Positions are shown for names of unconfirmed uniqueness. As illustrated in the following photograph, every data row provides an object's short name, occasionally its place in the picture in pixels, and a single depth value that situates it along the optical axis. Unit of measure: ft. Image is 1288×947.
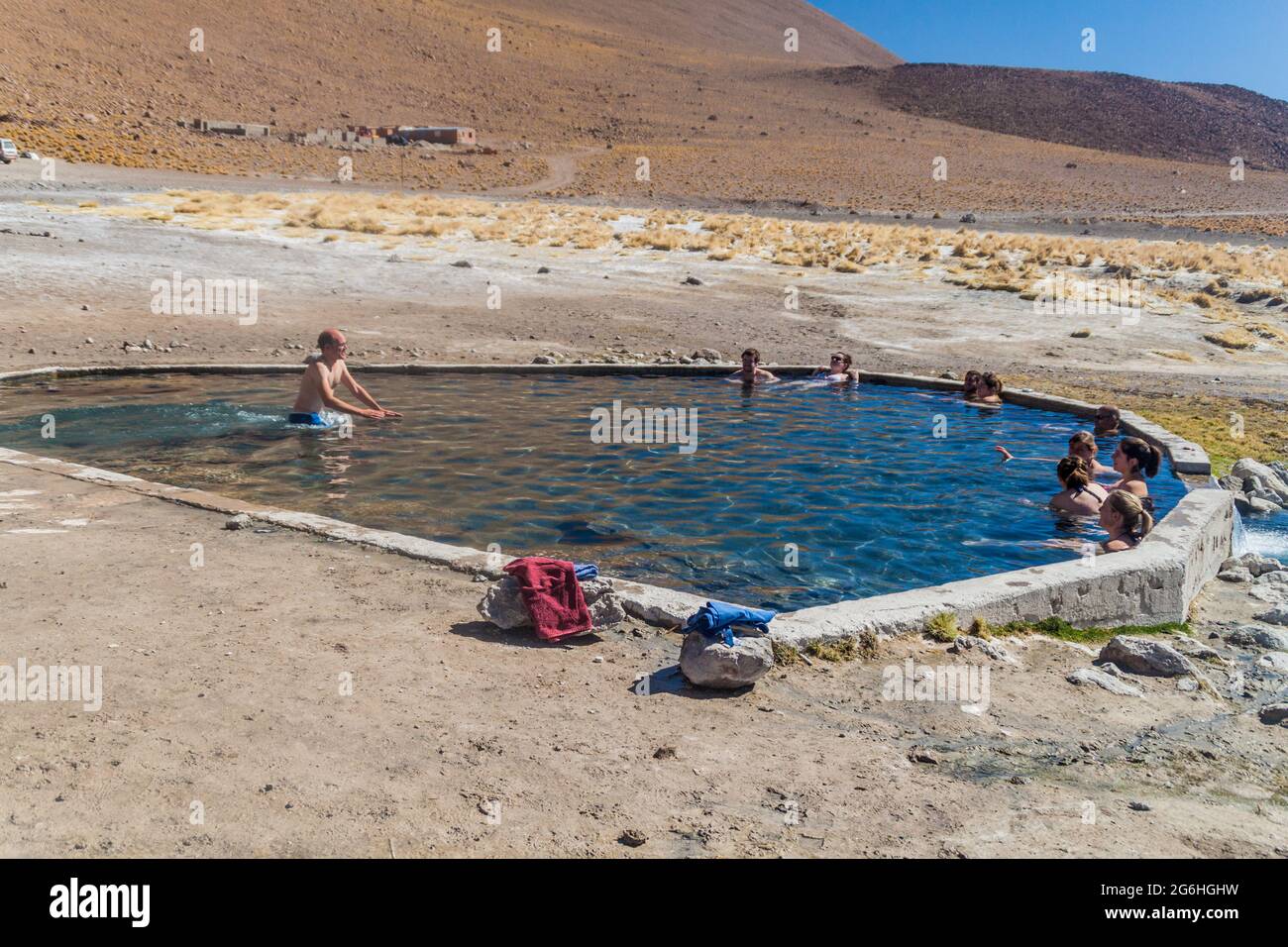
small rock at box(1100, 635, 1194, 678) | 18.95
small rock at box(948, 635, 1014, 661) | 19.13
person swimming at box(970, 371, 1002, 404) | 46.24
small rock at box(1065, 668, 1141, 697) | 18.11
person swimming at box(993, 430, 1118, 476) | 31.68
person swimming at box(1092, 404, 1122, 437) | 38.06
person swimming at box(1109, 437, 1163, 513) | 29.50
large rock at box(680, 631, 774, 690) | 16.75
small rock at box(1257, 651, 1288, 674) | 19.94
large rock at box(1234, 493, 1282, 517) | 31.64
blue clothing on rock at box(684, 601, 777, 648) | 17.11
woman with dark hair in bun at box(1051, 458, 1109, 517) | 30.63
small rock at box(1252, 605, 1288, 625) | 22.91
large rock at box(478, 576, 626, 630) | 18.95
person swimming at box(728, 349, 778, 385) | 49.03
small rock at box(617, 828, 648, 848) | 12.43
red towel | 18.83
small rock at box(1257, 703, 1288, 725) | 17.20
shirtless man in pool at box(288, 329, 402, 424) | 38.55
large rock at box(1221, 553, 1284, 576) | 26.96
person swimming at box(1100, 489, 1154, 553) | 26.63
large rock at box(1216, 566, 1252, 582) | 26.61
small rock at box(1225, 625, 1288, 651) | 21.30
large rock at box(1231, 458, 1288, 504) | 33.06
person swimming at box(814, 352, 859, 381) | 50.03
